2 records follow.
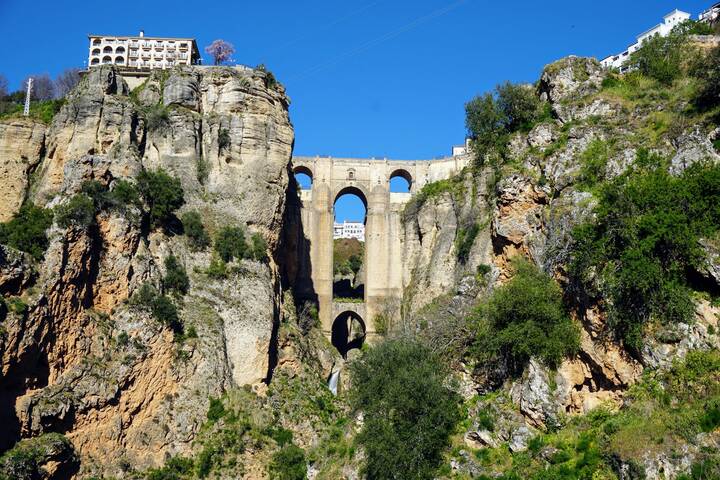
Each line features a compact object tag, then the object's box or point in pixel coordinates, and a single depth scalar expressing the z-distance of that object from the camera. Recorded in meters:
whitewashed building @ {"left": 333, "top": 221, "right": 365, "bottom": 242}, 178.00
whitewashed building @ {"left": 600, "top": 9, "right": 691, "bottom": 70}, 74.69
